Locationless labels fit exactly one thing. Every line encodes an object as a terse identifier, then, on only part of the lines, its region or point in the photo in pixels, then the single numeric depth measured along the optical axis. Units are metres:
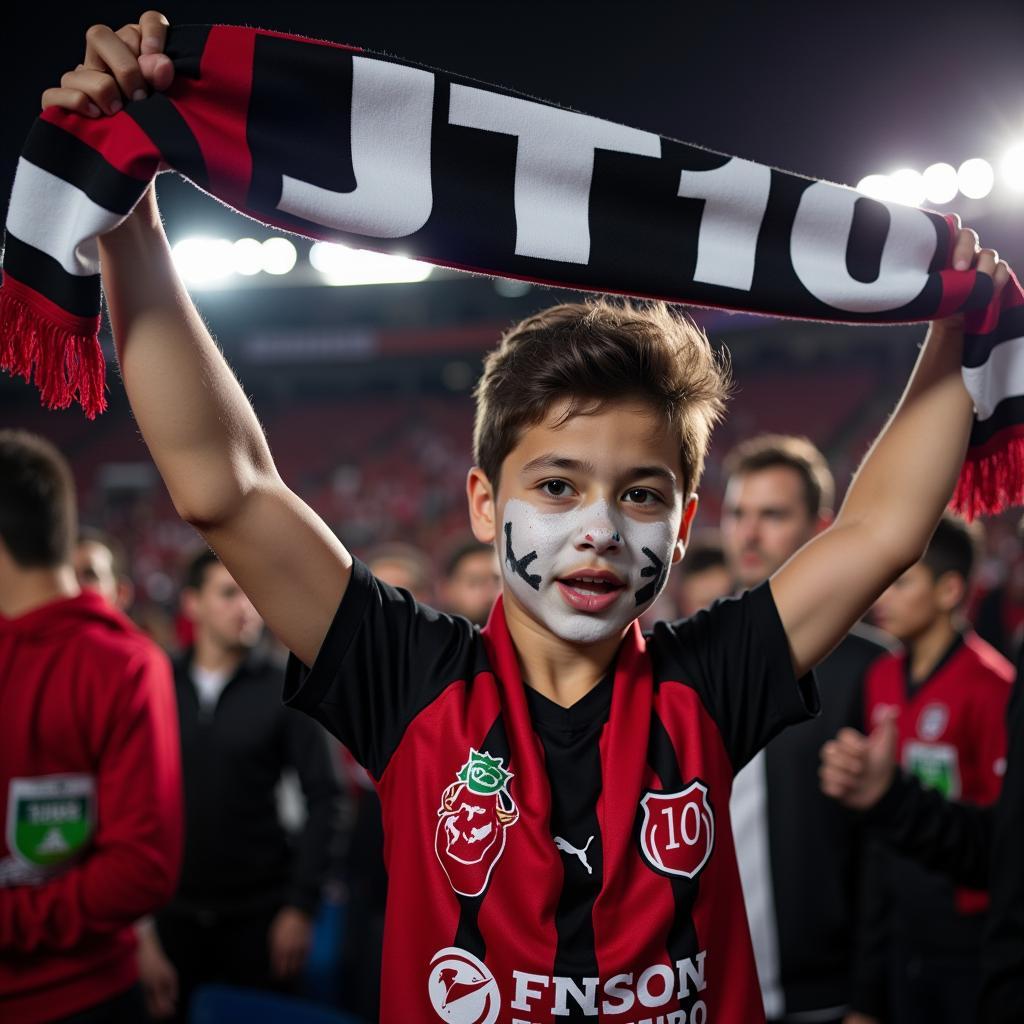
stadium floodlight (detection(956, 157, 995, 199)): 10.16
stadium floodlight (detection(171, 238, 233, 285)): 15.91
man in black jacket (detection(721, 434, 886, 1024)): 2.48
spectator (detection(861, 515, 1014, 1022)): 2.97
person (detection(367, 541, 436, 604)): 4.30
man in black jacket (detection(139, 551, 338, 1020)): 3.43
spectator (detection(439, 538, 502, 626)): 4.18
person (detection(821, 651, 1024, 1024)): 1.50
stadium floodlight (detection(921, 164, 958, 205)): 10.27
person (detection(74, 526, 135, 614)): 4.04
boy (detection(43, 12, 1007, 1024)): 1.23
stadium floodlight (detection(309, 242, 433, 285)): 17.08
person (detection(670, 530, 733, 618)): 4.38
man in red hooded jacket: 2.10
